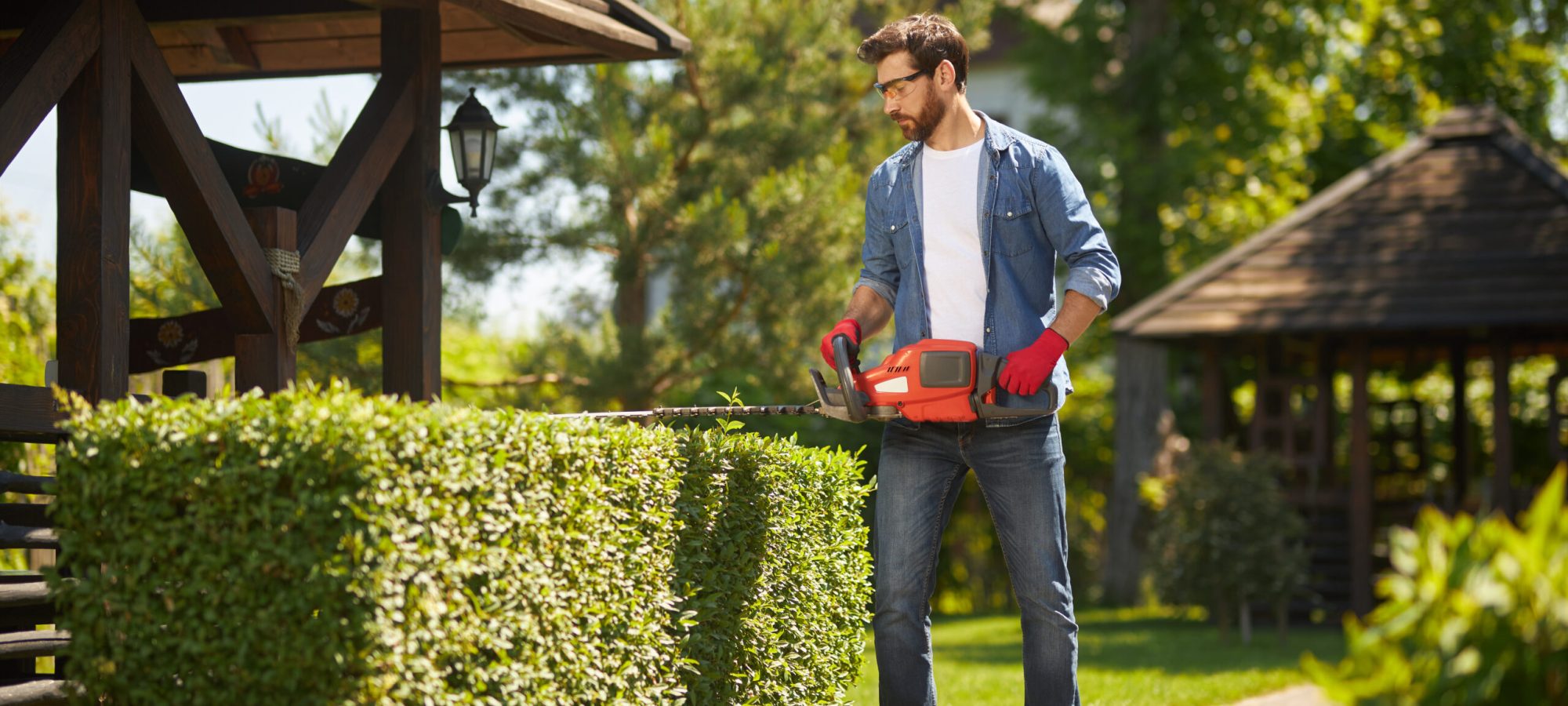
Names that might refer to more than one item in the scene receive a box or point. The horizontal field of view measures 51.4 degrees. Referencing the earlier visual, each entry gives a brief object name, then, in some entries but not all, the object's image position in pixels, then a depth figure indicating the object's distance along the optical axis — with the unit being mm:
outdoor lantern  8484
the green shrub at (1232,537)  11938
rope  5957
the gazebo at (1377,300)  13453
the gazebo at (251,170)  5117
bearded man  4500
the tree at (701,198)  12164
